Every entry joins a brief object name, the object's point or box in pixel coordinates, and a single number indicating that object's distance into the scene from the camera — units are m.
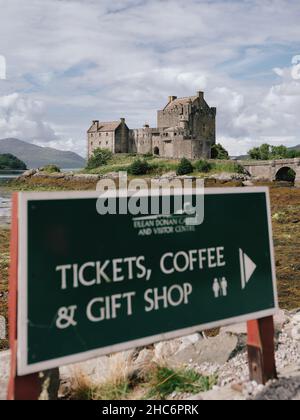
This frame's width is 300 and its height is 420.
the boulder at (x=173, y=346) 5.77
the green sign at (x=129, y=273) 3.24
